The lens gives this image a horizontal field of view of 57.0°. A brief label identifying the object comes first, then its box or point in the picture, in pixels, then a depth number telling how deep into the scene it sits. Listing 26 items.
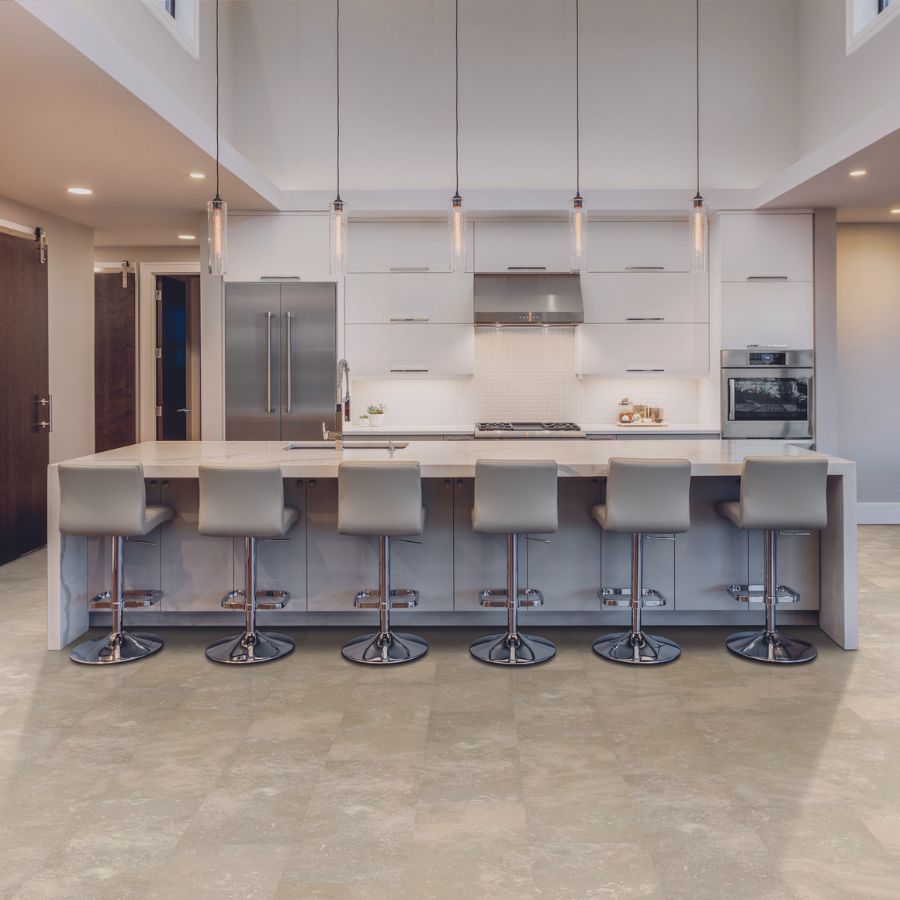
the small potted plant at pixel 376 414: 6.85
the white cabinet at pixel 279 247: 6.55
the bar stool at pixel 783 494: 3.75
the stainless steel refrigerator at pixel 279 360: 6.56
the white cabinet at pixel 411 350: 6.68
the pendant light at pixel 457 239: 4.04
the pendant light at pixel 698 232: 4.11
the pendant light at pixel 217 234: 3.82
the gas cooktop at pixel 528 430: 6.45
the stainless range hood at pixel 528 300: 6.48
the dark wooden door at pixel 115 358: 8.97
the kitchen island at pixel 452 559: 4.27
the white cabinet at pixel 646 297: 6.66
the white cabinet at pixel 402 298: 6.66
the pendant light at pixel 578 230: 4.10
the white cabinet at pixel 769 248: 6.48
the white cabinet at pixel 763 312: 6.49
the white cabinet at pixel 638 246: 6.65
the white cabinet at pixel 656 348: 6.68
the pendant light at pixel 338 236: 4.17
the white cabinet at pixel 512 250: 6.63
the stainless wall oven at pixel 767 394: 6.48
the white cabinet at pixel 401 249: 6.67
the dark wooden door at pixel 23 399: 6.00
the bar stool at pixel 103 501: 3.74
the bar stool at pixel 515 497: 3.71
